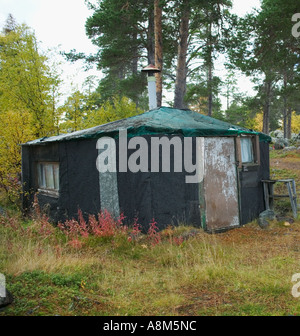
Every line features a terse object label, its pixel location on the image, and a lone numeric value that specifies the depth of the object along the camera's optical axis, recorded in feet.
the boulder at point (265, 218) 24.20
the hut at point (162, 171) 20.51
